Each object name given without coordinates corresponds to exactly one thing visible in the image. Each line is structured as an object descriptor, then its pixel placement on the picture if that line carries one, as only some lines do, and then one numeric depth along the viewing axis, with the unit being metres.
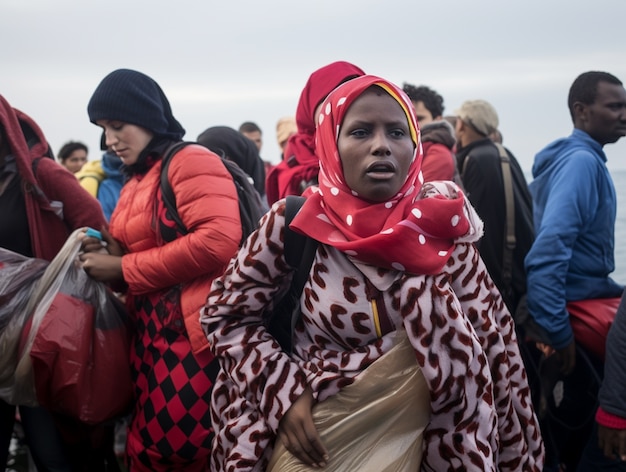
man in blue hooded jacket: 3.08
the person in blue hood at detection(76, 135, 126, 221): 4.84
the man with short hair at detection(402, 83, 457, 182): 3.71
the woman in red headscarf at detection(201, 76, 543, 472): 1.75
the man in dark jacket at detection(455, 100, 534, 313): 3.73
